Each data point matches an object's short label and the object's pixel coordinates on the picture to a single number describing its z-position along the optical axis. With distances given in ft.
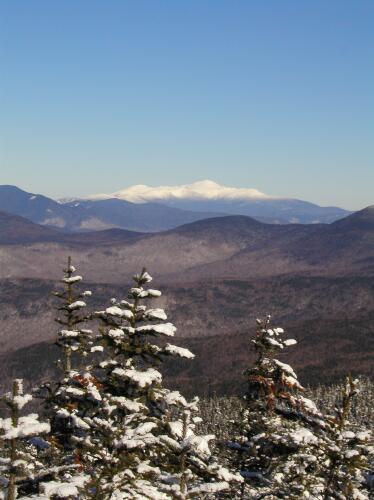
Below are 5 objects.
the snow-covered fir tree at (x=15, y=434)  38.19
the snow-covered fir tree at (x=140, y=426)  45.06
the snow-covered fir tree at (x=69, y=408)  46.80
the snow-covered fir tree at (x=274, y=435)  56.08
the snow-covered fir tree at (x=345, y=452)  52.54
